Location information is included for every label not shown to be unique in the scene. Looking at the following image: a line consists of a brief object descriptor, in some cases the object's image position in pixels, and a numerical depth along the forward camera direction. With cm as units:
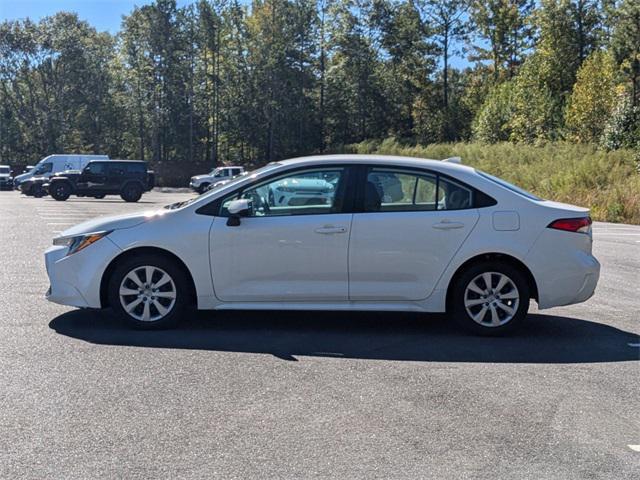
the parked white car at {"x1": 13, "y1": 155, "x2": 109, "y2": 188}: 4394
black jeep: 3503
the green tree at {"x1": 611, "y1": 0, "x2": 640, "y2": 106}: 4084
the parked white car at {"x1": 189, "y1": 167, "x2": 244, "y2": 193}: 4744
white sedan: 708
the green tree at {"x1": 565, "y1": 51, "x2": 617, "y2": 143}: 4269
